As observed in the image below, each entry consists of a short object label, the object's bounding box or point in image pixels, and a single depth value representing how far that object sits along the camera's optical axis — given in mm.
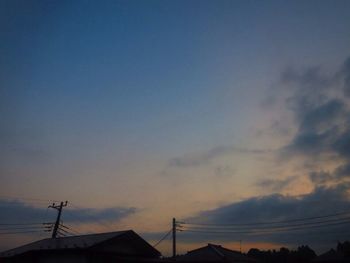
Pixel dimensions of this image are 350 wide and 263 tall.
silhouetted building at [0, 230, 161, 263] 30172
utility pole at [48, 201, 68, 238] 47531
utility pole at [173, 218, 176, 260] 39500
